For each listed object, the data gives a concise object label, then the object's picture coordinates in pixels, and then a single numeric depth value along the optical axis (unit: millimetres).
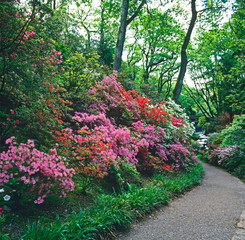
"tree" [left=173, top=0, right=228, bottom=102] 12438
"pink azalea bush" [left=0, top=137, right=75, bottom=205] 2493
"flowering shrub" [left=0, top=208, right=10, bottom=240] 2062
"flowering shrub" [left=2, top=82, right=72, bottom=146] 3328
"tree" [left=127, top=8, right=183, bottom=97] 22047
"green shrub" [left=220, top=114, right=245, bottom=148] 10281
